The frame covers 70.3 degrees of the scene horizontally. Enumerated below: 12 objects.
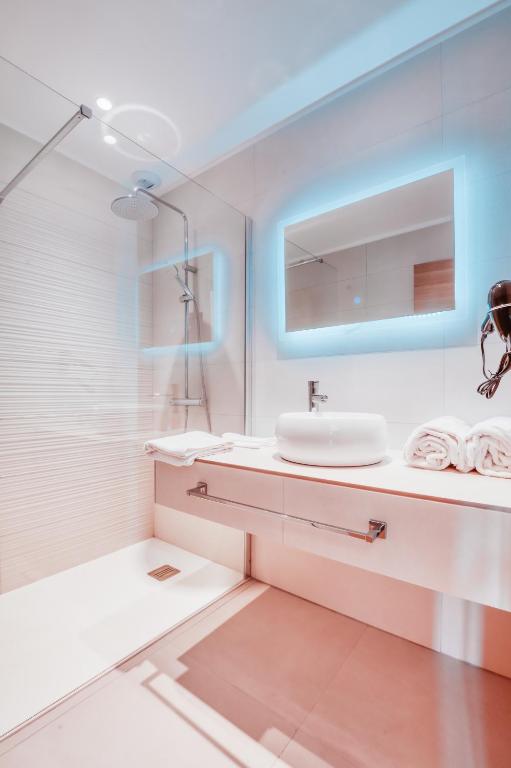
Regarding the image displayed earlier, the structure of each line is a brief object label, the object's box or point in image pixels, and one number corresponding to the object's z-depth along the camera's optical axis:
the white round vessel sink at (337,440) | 1.09
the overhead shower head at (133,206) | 1.86
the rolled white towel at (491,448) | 0.97
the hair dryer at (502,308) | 0.87
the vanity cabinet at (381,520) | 0.76
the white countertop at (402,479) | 0.81
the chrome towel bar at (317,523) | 0.89
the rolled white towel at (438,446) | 1.03
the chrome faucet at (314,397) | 1.43
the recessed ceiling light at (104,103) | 1.72
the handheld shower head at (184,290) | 1.99
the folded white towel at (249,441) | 1.50
